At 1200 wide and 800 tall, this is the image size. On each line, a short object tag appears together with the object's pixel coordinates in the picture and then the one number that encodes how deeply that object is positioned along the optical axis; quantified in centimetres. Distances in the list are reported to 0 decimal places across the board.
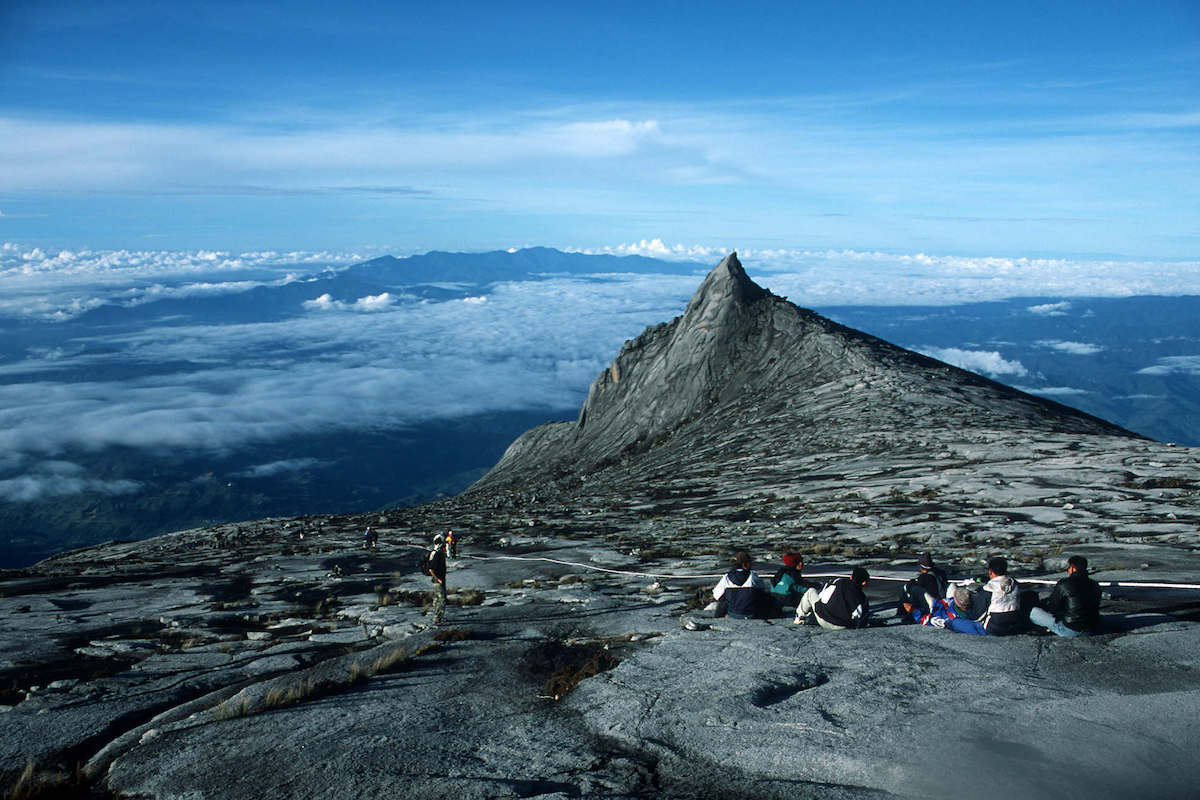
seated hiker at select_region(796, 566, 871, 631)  1375
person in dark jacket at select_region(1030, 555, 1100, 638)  1216
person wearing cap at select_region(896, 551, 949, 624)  1406
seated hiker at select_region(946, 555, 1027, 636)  1257
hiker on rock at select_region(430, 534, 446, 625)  1586
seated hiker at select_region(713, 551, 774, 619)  1483
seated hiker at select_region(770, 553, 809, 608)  1520
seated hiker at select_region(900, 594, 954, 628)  1360
